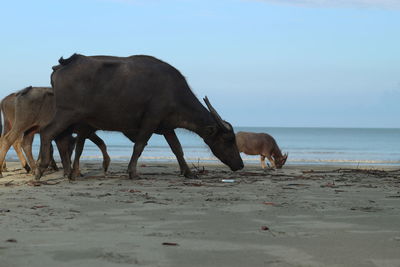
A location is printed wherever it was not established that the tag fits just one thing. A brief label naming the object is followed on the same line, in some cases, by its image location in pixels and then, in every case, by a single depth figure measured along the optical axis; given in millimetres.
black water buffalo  10531
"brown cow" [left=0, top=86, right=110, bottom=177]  11375
